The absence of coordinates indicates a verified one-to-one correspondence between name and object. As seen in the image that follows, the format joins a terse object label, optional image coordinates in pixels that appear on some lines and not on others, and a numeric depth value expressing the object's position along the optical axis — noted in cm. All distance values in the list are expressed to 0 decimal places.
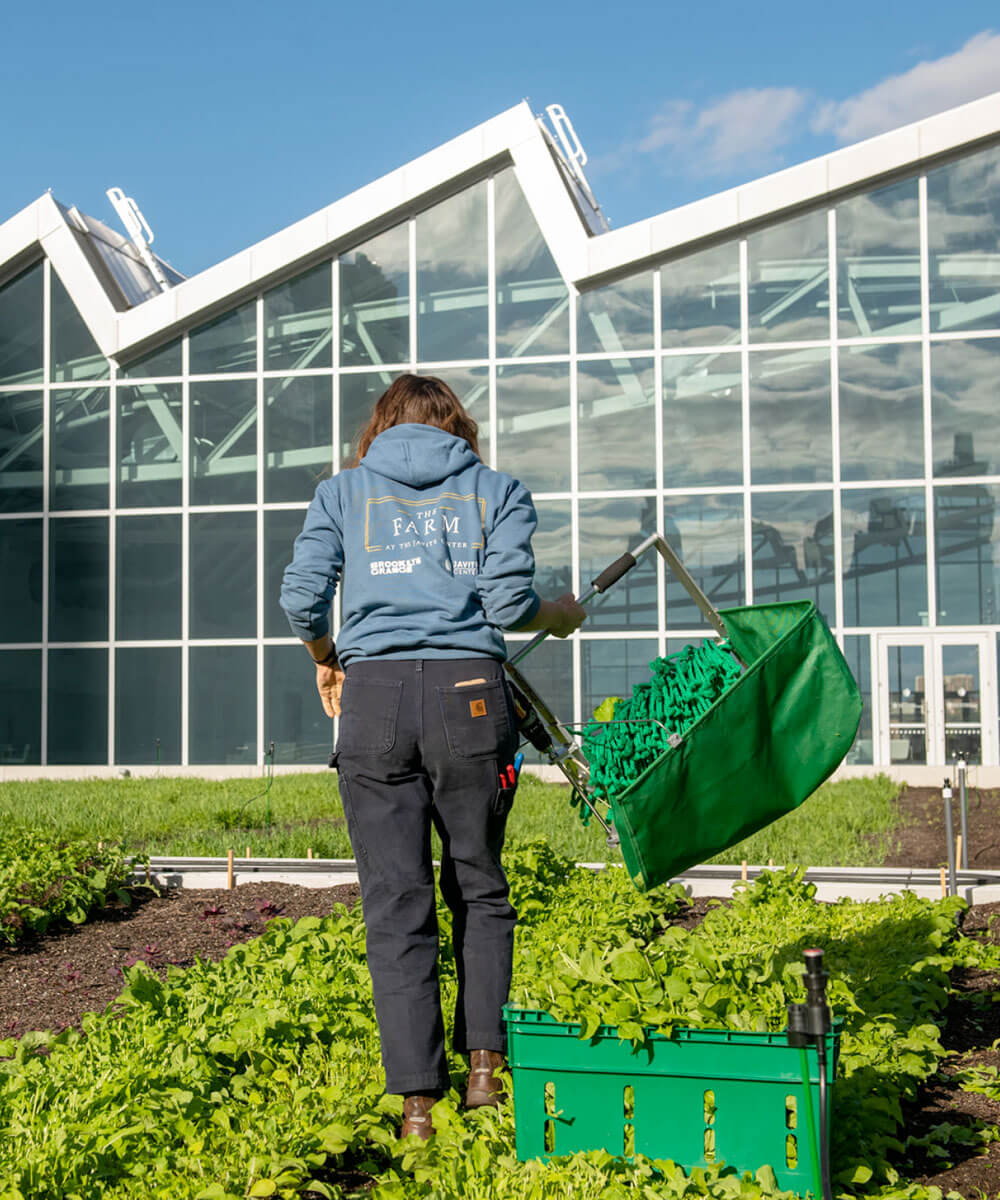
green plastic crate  230
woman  289
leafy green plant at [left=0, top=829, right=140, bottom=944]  569
